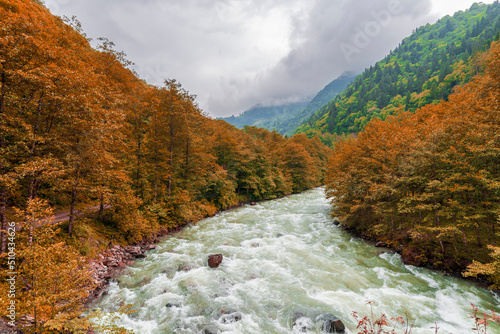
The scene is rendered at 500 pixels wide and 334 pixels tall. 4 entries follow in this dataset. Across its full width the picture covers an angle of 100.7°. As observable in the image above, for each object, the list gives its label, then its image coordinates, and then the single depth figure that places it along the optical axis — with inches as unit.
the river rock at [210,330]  343.6
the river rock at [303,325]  353.7
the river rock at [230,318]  370.2
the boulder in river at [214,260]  557.9
